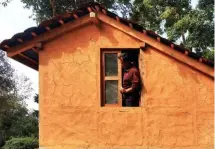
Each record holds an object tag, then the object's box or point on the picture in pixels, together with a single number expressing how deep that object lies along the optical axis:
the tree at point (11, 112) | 34.97
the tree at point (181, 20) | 19.38
